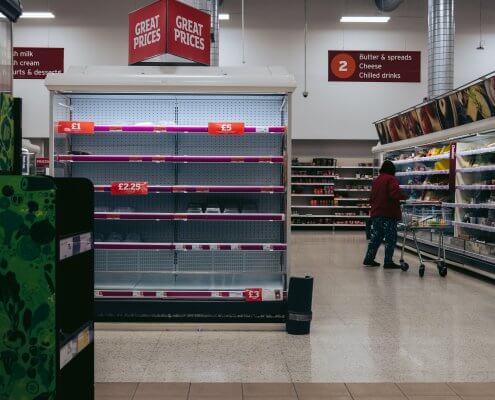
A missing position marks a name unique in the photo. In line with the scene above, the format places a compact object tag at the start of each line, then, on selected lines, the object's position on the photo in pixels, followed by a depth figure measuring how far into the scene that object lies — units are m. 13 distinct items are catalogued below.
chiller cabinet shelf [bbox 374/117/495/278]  8.44
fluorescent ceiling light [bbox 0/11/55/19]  15.33
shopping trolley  8.28
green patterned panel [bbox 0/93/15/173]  2.20
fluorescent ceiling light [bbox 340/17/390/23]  14.11
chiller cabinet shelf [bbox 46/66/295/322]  5.17
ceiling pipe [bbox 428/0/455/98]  12.26
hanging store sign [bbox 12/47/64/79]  13.65
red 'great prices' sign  5.24
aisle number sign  13.04
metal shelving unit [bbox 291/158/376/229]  17.61
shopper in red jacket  8.76
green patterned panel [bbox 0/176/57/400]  2.04
